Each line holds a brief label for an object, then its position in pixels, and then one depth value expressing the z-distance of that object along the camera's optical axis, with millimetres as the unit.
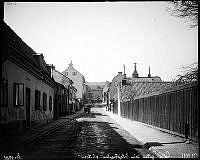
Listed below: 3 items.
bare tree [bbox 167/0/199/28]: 11074
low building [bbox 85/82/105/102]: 141775
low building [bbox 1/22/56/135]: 12961
